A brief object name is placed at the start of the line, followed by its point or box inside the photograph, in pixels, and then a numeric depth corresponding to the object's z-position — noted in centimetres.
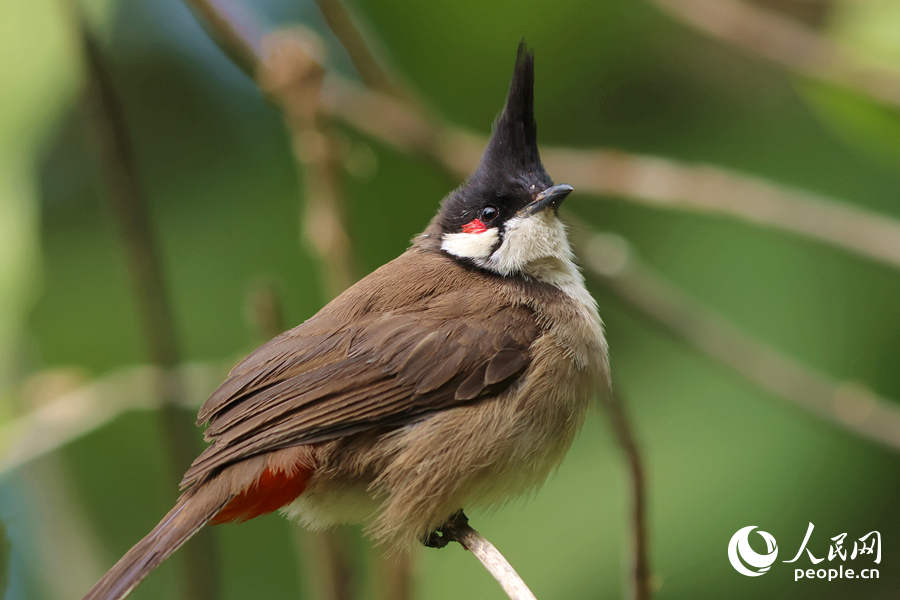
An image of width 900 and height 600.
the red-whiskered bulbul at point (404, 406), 420
